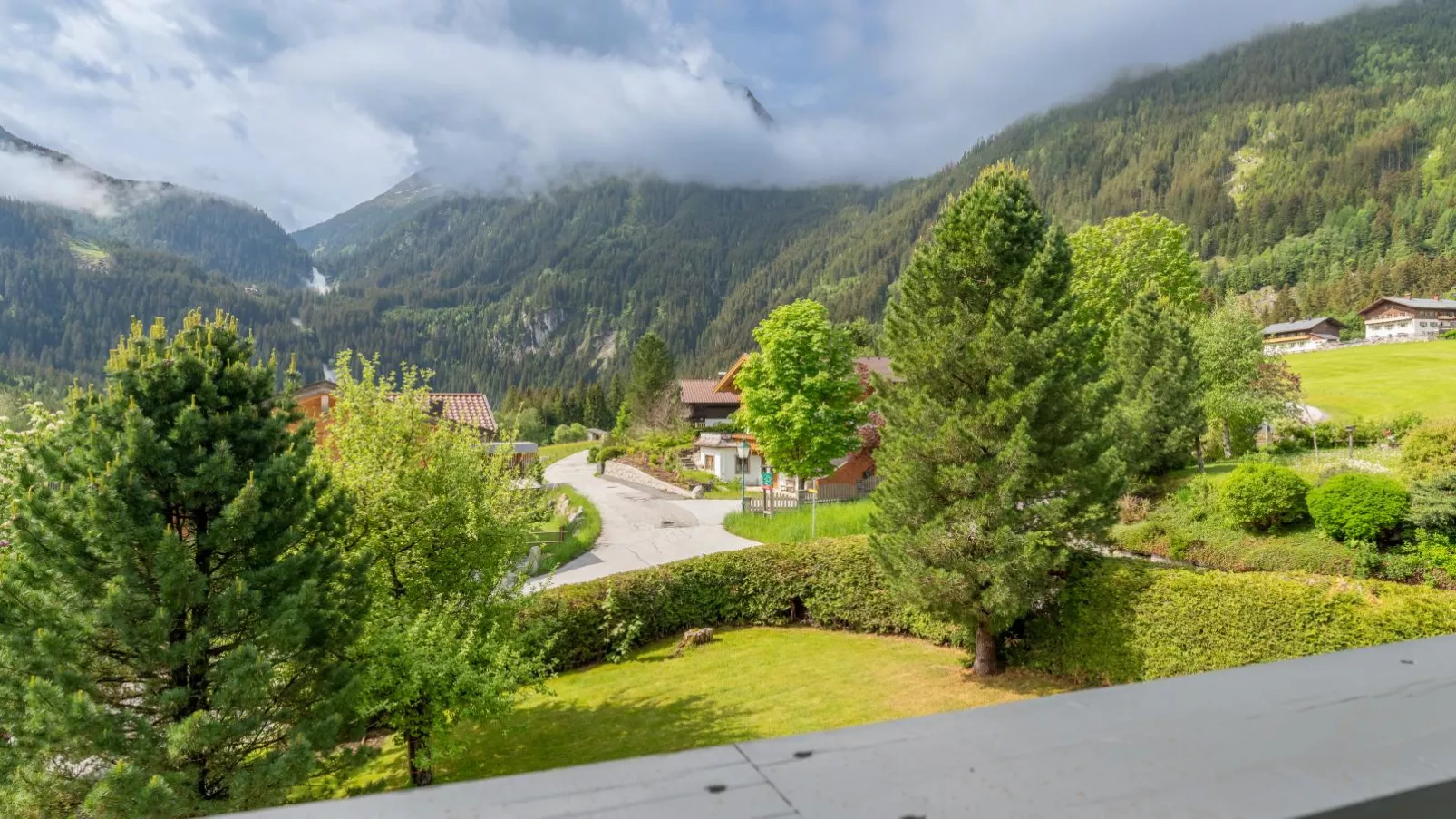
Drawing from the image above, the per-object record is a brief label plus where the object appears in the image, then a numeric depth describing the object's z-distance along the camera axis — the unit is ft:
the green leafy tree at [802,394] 103.55
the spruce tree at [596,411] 312.50
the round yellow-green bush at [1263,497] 61.52
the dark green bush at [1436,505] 50.11
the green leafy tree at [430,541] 32.35
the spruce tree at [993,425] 41.11
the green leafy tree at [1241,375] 87.61
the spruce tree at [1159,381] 82.07
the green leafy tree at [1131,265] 115.44
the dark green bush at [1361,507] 53.62
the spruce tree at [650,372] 229.31
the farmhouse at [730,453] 123.34
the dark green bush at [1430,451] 52.90
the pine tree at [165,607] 22.59
